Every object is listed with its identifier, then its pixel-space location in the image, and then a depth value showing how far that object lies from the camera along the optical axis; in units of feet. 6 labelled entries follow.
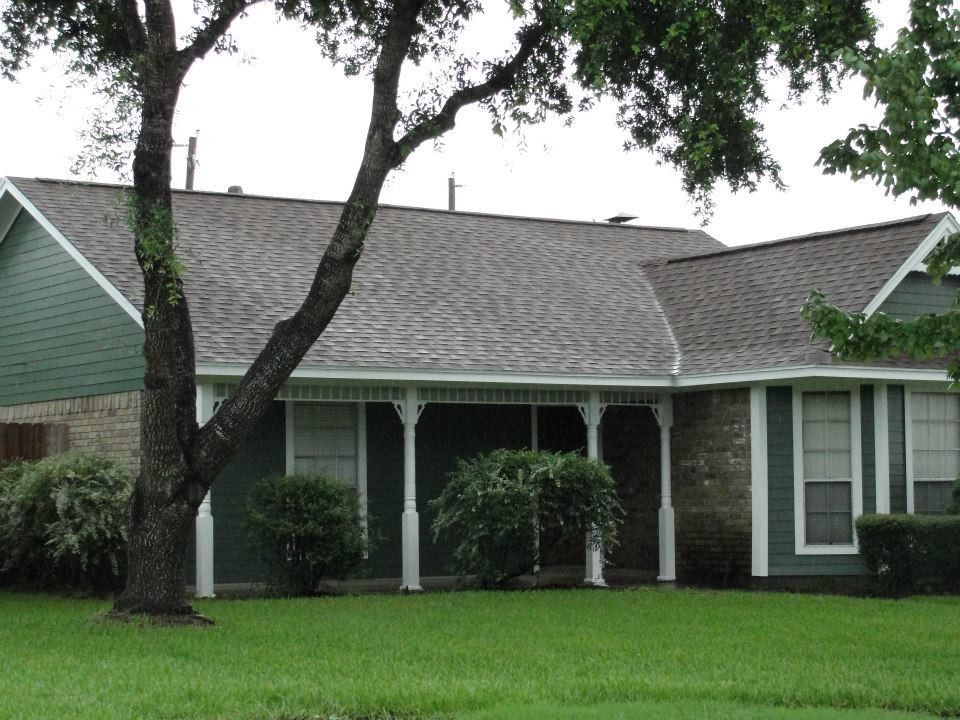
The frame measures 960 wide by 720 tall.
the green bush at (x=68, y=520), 55.31
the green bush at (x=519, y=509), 58.49
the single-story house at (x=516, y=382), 60.59
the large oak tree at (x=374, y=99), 45.37
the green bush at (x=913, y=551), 58.70
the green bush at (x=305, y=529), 56.70
